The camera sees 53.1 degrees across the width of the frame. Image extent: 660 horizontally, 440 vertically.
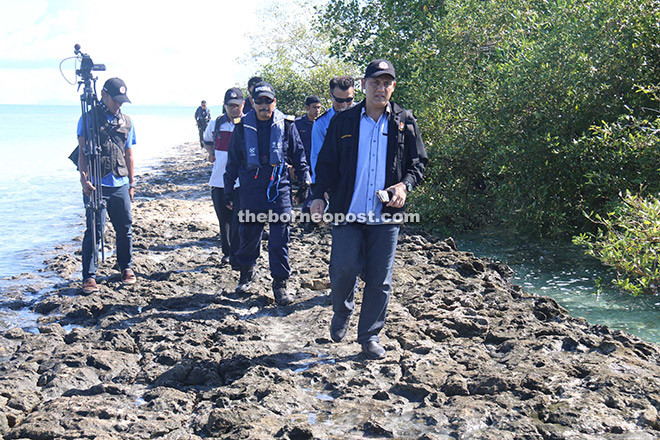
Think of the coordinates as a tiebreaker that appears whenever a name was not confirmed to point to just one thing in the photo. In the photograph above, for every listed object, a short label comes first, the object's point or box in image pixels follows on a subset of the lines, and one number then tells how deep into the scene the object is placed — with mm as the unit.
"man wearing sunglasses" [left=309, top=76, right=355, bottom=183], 7207
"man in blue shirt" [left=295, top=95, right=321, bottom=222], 9391
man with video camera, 6957
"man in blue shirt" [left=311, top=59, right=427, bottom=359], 4785
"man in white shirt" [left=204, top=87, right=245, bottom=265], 7570
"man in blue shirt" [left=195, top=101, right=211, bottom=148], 26656
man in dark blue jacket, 6422
